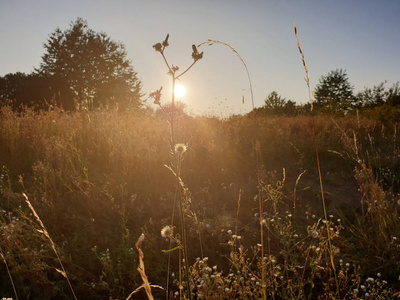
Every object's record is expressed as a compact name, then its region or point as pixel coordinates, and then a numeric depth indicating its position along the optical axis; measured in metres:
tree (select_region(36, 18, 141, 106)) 27.06
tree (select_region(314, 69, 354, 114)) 43.09
